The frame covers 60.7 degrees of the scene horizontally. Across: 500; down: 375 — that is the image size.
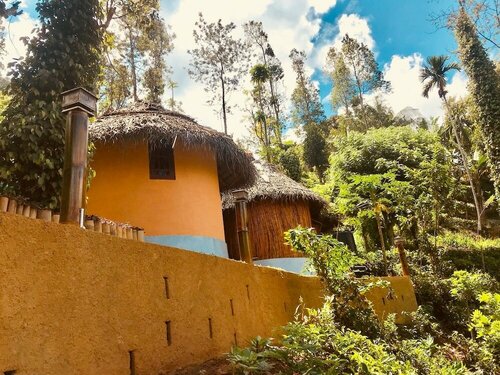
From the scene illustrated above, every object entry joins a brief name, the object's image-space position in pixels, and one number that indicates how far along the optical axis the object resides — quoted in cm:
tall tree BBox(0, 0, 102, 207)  593
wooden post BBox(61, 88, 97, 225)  320
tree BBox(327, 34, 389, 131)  3491
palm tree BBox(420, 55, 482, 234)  2591
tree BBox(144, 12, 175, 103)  2147
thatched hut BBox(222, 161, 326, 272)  1346
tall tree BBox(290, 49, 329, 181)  3588
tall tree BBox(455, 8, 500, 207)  1753
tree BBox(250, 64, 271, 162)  2466
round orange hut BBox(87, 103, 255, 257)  833
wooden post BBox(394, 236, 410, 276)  1165
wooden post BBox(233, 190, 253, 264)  740
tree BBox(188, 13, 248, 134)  2469
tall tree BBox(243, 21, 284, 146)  2899
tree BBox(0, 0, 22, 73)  350
